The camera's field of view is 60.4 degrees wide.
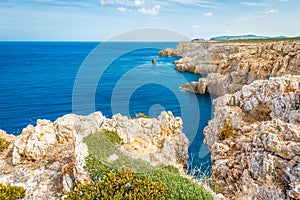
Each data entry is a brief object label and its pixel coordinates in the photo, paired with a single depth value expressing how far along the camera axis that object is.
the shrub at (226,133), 15.09
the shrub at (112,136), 12.21
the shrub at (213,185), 11.43
